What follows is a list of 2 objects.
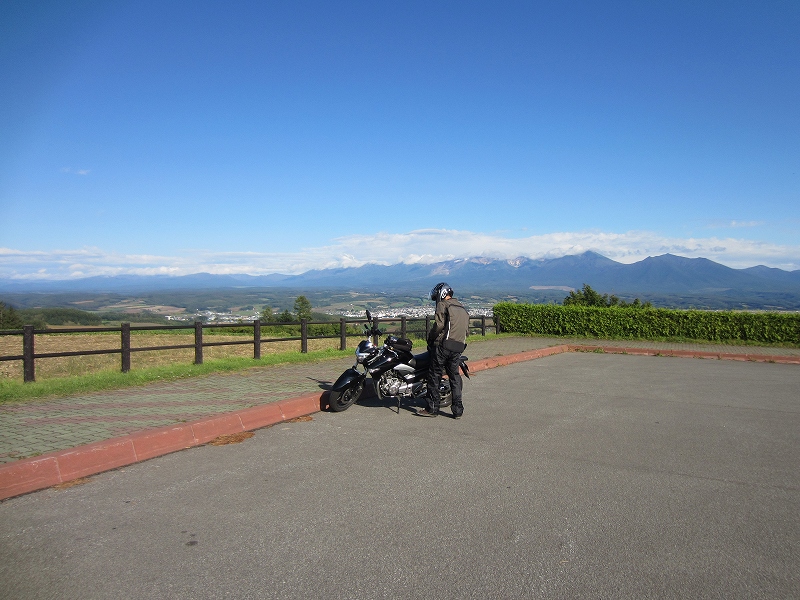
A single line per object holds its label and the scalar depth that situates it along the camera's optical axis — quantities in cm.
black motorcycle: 846
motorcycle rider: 813
